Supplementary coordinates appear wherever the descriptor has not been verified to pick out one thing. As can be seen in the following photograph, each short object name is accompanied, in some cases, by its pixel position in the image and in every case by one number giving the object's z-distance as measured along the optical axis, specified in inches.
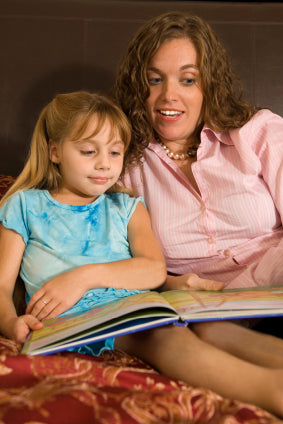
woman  58.6
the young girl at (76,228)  46.6
